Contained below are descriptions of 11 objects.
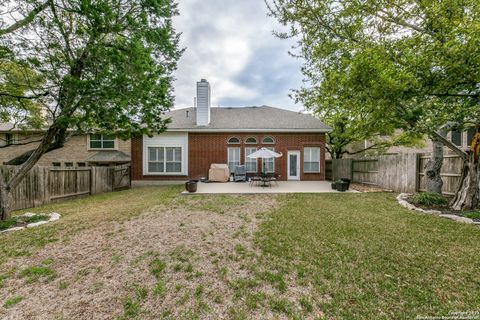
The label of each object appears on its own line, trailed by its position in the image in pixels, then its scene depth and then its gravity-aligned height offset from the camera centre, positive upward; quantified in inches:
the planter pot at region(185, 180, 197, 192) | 375.2 -51.5
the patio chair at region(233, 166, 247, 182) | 526.6 -40.4
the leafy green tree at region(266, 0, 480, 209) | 189.3 +95.4
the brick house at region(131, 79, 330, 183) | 547.2 +23.3
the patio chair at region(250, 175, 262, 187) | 442.3 -43.2
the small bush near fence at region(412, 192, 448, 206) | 254.1 -51.4
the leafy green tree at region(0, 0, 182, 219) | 187.2 +97.1
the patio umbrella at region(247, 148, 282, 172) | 444.9 +10.2
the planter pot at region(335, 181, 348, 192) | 374.6 -48.9
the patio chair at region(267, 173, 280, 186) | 433.9 -38.8
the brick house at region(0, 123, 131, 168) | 601.6 +27.1
